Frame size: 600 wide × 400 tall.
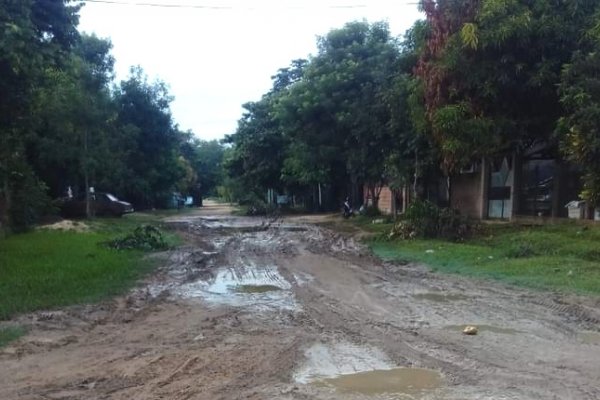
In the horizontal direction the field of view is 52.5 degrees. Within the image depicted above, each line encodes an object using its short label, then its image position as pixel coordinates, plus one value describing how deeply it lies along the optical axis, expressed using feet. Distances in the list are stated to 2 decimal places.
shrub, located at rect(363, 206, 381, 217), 104.13
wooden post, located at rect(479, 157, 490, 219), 75.10
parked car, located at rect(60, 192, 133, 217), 100.99
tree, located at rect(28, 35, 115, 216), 85.30
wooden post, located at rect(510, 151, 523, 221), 69.10
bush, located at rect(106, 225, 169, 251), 55.72
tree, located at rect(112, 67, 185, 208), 124.67
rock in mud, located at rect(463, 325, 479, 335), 23.79
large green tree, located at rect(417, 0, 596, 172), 50.21
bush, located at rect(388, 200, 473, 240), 58.49
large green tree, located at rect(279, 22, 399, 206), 81.71
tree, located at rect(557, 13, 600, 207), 41.34
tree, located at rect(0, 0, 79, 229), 34.22
